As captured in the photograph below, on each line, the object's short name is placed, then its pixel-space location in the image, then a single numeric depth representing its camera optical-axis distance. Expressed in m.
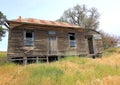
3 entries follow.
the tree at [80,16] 21.94
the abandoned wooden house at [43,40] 8.70
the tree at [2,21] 13.42
